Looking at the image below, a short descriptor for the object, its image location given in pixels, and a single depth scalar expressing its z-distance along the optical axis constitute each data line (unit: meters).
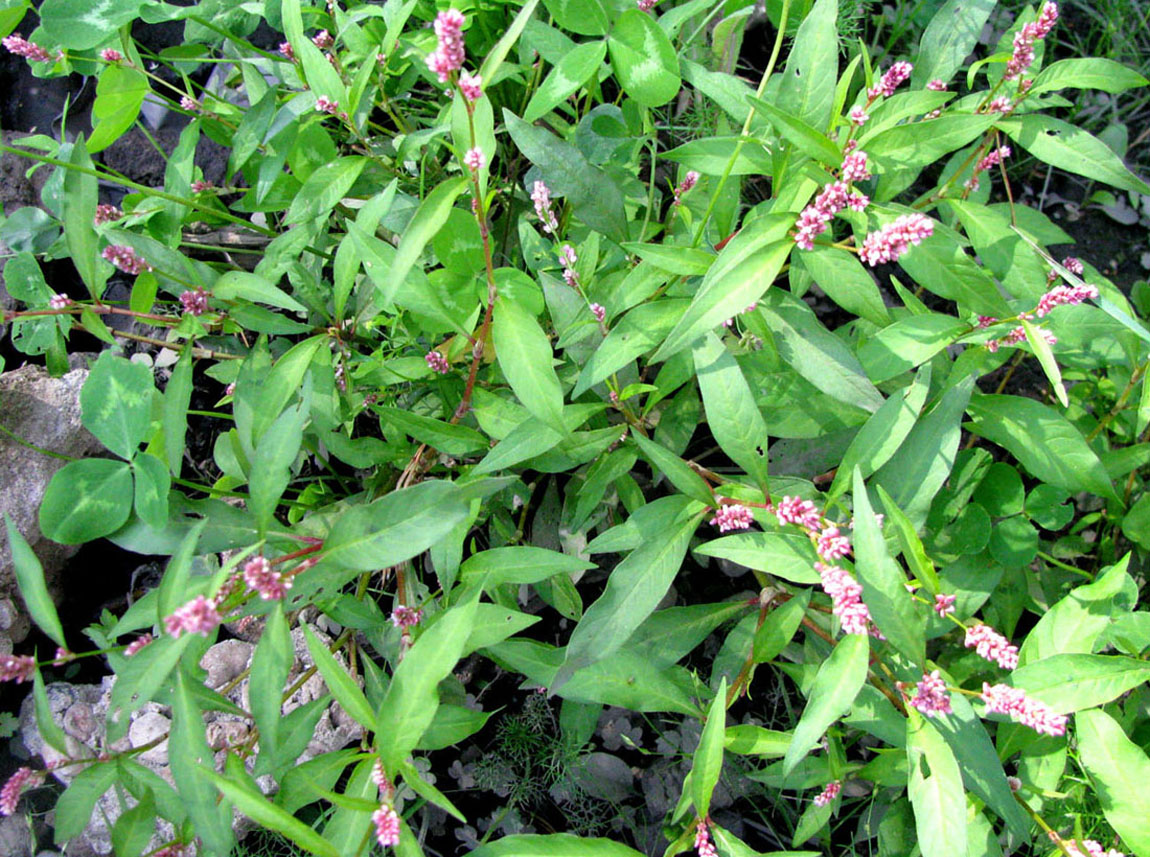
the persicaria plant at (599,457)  0.34
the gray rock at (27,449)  0.53
